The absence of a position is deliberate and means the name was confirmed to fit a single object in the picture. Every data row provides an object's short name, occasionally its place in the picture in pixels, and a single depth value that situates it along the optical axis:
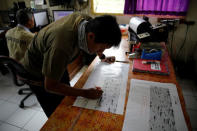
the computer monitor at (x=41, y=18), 2.51
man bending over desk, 0.71
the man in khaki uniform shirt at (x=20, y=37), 1.57
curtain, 2.05
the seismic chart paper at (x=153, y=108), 0.66
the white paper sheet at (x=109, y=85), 0.78
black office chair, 1.21
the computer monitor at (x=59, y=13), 2.48
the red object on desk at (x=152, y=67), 1.05
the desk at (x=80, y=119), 0.67
